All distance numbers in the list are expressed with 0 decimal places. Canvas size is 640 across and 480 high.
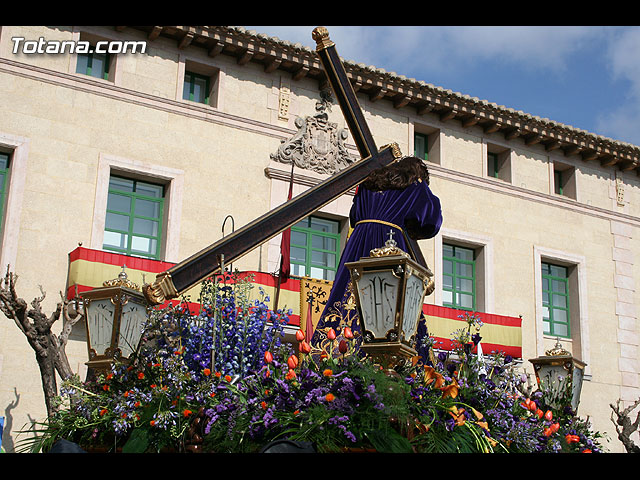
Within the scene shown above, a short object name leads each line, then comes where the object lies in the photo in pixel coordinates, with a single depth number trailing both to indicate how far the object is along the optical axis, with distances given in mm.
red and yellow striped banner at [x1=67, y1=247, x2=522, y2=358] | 12297
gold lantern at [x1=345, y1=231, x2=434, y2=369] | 3953
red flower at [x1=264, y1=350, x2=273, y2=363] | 3883
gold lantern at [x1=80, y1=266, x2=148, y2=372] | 5188
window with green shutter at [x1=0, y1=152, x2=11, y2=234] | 12672
